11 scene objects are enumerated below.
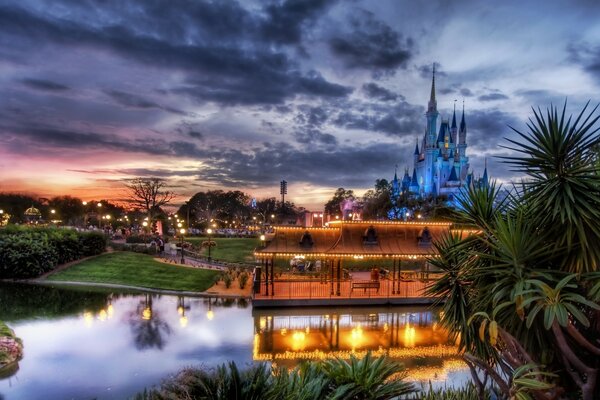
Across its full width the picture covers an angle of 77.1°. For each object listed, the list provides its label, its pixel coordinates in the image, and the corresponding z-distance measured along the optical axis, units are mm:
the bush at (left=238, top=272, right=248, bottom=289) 26717
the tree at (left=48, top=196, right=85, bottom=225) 96375
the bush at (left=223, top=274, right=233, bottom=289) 26552
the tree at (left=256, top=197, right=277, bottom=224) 105375
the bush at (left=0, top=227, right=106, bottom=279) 29828
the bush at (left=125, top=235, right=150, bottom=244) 44719
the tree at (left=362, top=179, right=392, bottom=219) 66812
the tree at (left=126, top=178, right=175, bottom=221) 67000
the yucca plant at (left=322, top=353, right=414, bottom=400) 7090
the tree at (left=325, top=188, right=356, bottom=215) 104875
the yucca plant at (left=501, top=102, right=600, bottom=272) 5406
